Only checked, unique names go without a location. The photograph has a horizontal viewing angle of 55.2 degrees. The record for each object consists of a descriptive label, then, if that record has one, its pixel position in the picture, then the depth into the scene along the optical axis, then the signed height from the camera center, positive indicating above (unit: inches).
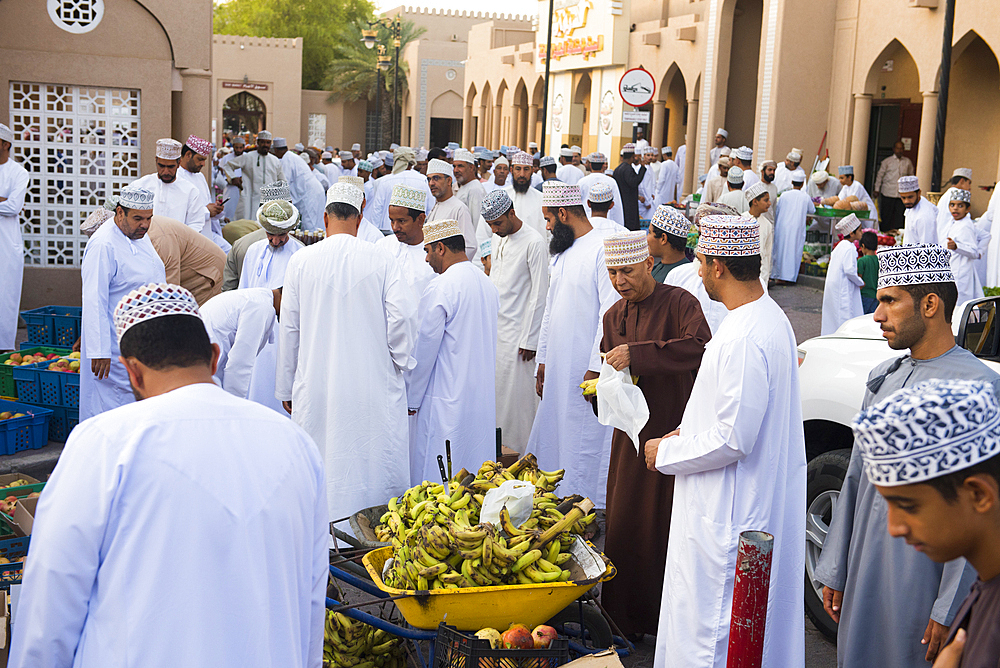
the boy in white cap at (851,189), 647.1 +14.2
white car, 176.2 -35.3
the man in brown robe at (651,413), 170.7 -39.2
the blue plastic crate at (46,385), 278.8 -62.3
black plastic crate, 131.6 -63.8
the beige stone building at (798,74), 688.4 +110.8
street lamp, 1685.5 +288.5
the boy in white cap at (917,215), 450.0 -1.0
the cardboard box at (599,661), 130.9 -63.1
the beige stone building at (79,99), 381.1 +29.9
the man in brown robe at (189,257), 280.5 -23.5
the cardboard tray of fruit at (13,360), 286.2 -58.4
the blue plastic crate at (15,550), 156.6 -66.8
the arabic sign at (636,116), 564.1 +49.0
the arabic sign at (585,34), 1021.2 +183.5
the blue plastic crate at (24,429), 263.6 -71.8
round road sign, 595.2 +69.9
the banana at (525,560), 143.0 -54.3
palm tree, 1878.7 +223.9
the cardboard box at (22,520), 174.2 -63.7
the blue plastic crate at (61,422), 281.6 -73.5
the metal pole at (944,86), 462.9 +61.8
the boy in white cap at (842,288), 351.6 -29.2
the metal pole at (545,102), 763.7 +74.0
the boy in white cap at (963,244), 425.7 -12.6
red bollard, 94.9 -38.5
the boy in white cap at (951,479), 65.8 -18.3
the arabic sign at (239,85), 1695.4 +167.9
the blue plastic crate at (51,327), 332.2 -53.6
